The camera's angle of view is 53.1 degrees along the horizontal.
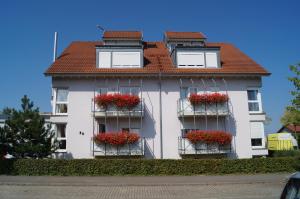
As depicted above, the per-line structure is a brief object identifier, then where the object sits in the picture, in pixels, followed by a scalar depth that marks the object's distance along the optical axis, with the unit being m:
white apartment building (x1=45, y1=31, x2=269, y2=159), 22.27
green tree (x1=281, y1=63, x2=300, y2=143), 18.80
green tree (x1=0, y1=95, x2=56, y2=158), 19.77
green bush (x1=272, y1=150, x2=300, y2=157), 22.13
